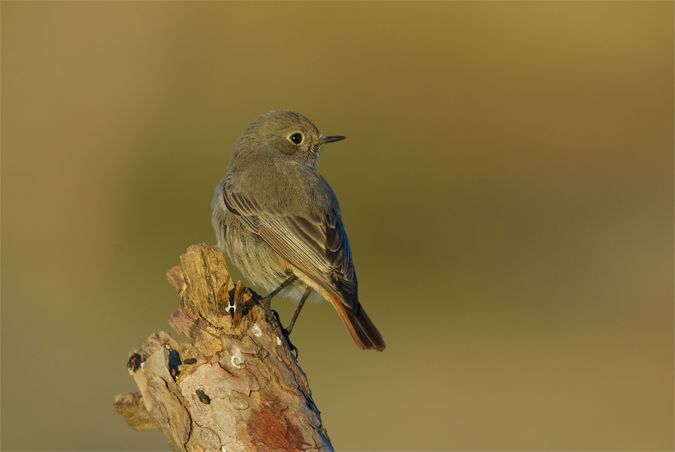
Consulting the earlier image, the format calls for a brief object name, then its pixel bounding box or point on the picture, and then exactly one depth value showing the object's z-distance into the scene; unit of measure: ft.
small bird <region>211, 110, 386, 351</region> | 31.14
